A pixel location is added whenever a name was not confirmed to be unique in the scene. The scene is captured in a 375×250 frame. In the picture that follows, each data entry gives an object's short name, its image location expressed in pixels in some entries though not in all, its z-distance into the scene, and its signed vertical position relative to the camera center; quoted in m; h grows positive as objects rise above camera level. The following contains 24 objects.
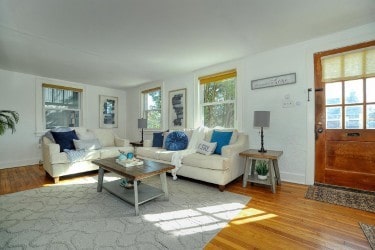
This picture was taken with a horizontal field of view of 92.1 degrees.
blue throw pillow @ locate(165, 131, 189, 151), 3.55 -0.35
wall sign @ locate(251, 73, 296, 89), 2.96 +0.74
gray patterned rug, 1.51 -0.99
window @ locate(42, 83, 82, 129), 4.58 +0.46
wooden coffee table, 2.01 -0.72
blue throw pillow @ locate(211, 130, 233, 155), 3.12 -0.27
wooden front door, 2.41 -0.02
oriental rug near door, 2.11 -0.94
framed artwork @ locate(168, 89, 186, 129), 4.47 +0.38
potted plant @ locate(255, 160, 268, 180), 2.79 -0.72
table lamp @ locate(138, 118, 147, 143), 4.84 +0.02
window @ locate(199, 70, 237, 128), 3.71 +0.54
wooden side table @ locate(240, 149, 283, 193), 2.56 -0.66
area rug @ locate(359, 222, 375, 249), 1.49 -0.96
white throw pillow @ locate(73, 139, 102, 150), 3.52 -0.42
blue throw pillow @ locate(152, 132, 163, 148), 4.02 -0.37
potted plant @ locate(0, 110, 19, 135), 2.26 -0.01
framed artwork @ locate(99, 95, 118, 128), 5.52 +0.38
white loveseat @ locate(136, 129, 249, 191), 2.63 -0.63
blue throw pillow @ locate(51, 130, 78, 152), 3.41 -0.30
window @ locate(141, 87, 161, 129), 5.22 +0.51
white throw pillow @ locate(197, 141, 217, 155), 3.05 -0.41
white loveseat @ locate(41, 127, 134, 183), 3.06 -0.61
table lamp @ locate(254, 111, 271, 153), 2.83 +0.08
